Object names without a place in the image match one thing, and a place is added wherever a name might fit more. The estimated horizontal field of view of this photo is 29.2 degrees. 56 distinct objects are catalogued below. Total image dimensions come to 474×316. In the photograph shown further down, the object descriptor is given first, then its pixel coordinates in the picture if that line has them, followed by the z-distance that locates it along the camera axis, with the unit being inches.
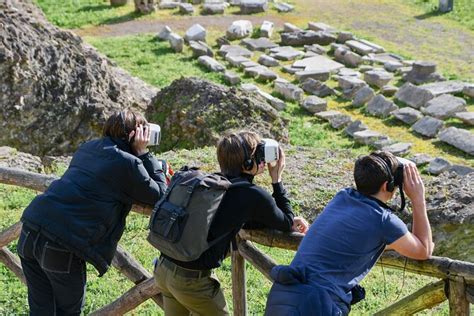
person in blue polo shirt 159.9
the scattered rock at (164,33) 826.9
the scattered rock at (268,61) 761.6
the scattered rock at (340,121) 605.0
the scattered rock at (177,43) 797.9
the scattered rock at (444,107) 621.3
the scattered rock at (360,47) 785.6
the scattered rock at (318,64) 740.0
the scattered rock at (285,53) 783.7
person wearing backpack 169.9
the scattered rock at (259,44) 815.1
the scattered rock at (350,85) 676.5
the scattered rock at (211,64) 732.7
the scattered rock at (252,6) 936.6
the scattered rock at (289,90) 664.4
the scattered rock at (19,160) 372.2
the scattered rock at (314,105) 636.7
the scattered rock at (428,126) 593.0
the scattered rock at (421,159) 533.0
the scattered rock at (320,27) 853.2
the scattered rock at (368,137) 571.2
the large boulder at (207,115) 451.2
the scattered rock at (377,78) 697.6
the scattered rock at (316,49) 799.7
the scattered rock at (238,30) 845.8
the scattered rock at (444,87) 660.1
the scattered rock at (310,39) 828.0
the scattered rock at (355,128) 590.7
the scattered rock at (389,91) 676.7
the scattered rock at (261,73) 713.6
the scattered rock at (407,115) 616.8
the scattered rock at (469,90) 657.6
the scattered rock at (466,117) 603.8
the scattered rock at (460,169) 496.5
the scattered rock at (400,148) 553.9
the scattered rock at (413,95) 648.4
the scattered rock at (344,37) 824.3
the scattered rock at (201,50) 782.5
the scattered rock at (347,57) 758.5
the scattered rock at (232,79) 696.4
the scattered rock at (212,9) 938.7
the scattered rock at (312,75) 712.4
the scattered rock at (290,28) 858.1
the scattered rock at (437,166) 514.0
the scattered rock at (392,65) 733.9
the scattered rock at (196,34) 826.2
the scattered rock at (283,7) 948.0
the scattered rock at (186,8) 932.7
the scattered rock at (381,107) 632.6
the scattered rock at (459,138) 559.0
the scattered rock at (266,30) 855.7
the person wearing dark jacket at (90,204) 186.4
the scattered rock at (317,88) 682.2
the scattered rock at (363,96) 656.4
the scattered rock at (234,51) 786.2
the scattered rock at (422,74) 697.6
